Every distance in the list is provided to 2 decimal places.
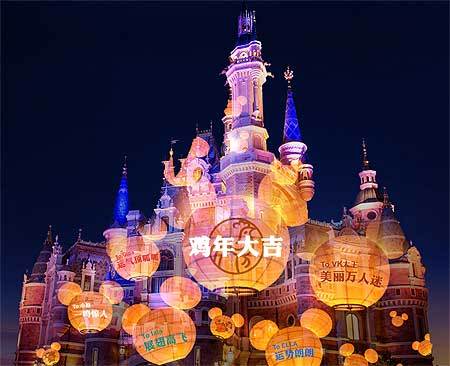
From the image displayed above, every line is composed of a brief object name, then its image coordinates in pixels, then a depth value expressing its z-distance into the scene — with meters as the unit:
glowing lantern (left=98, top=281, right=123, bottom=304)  38.17
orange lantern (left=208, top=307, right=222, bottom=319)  32.17
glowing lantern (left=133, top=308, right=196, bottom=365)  17.64
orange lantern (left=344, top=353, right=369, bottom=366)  27.48
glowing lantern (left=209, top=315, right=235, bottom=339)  26.38
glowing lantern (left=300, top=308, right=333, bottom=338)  26.31
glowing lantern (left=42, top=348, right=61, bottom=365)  34.19
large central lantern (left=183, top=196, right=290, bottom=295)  14.77
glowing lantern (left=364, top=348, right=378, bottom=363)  29.17
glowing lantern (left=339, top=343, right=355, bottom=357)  30.25
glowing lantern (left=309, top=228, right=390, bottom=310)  17.12
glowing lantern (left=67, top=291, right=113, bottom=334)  26.95
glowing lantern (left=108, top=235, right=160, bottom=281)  22.48
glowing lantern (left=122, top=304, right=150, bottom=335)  32.06
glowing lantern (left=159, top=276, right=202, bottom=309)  30.42
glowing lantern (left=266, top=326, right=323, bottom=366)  18.22
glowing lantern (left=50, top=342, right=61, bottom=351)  36.50
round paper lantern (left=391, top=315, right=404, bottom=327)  34.81
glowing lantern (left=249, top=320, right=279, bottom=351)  28.22
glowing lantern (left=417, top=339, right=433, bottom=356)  31.68
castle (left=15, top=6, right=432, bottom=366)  33.50
